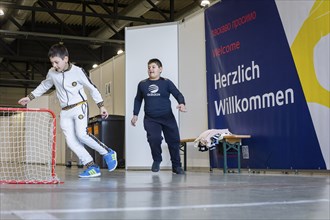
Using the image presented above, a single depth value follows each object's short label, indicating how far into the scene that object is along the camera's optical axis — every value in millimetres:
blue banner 5922
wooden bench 6525
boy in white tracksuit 4707
